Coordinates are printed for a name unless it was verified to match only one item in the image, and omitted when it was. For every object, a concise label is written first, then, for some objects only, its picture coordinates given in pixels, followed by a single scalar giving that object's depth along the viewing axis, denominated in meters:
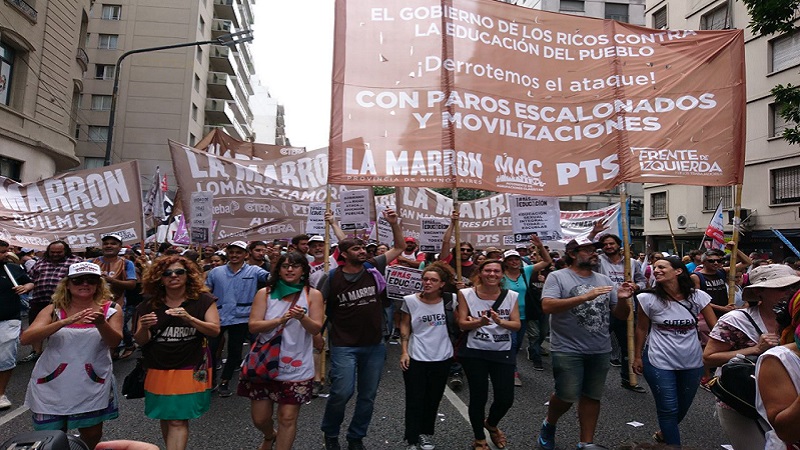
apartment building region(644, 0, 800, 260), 20.05
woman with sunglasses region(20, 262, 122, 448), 3.24
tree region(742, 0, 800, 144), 10.60
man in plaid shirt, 5.91
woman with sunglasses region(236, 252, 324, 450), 3.72
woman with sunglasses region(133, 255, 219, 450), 3.41
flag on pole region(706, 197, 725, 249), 8.41
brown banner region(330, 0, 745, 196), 5.69
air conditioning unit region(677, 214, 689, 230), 25.31
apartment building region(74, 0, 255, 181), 32.97
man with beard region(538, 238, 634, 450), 4.11
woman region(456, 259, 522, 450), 4.21
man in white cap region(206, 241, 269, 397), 5.99
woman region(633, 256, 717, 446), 3.86
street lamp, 12.76
